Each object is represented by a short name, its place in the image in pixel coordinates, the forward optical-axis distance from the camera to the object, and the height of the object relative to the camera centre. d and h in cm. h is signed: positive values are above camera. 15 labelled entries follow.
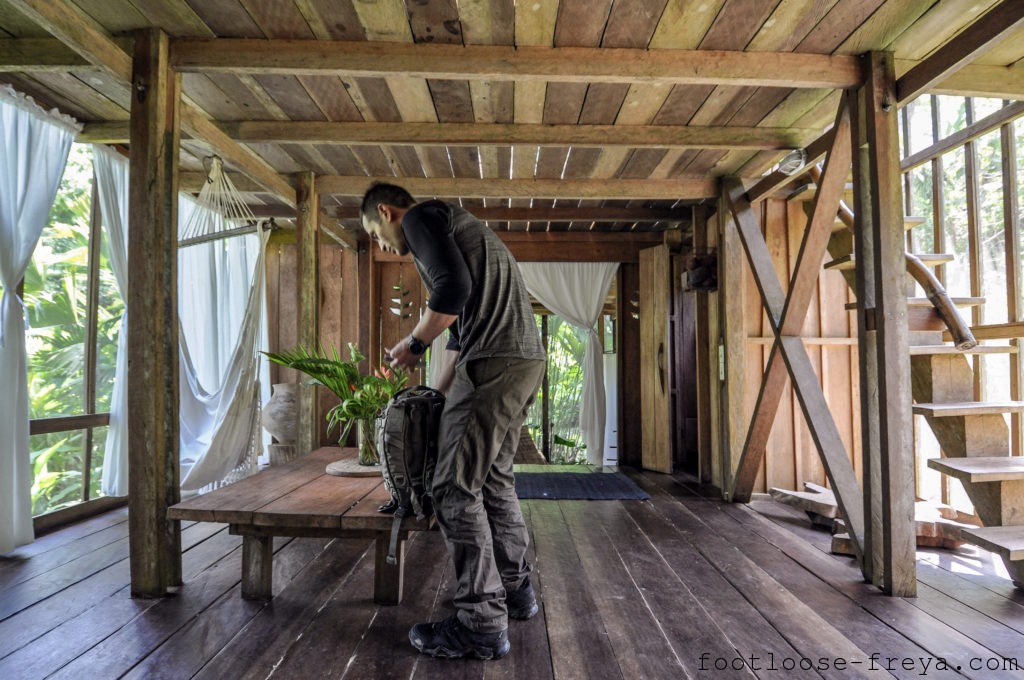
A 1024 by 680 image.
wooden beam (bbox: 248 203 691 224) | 485 +124
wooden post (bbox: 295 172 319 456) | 381 +47
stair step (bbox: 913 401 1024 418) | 251 -26
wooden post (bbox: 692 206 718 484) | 452 -13
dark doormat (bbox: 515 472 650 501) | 399 -102
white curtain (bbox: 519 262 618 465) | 578 +63
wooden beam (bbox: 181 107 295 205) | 262 +112
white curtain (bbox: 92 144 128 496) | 341 +25
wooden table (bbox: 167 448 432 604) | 184 -52
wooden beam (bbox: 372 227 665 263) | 568 +111
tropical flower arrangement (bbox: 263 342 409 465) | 228 -11
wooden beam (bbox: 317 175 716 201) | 391 +119
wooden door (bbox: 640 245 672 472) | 514 -4
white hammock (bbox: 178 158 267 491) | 349 -3
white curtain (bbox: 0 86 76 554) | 262 +53
